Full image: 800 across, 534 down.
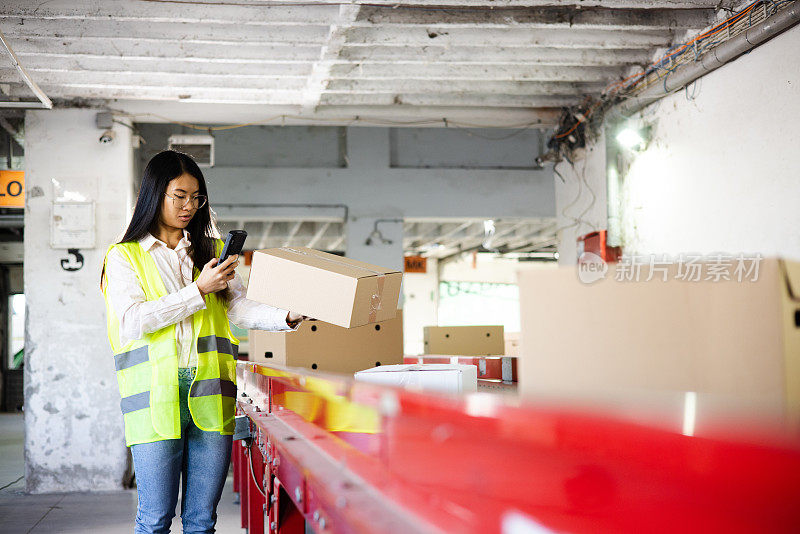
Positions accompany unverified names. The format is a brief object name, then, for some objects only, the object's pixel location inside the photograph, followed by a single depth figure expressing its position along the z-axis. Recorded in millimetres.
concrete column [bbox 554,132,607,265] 5652
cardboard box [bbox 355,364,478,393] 1997
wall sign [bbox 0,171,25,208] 5891
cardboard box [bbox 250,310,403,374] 3072
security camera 5609
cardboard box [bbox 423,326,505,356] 6199
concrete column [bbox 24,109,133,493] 5414
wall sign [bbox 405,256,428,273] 13641
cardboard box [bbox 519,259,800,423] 944
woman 2002
